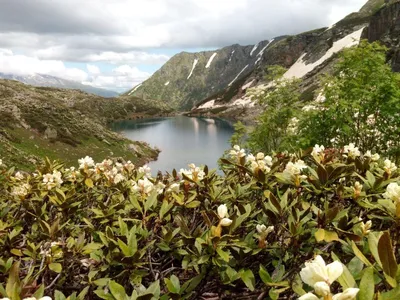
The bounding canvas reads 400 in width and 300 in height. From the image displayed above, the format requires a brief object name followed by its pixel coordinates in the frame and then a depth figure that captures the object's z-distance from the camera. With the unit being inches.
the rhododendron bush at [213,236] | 82.1
